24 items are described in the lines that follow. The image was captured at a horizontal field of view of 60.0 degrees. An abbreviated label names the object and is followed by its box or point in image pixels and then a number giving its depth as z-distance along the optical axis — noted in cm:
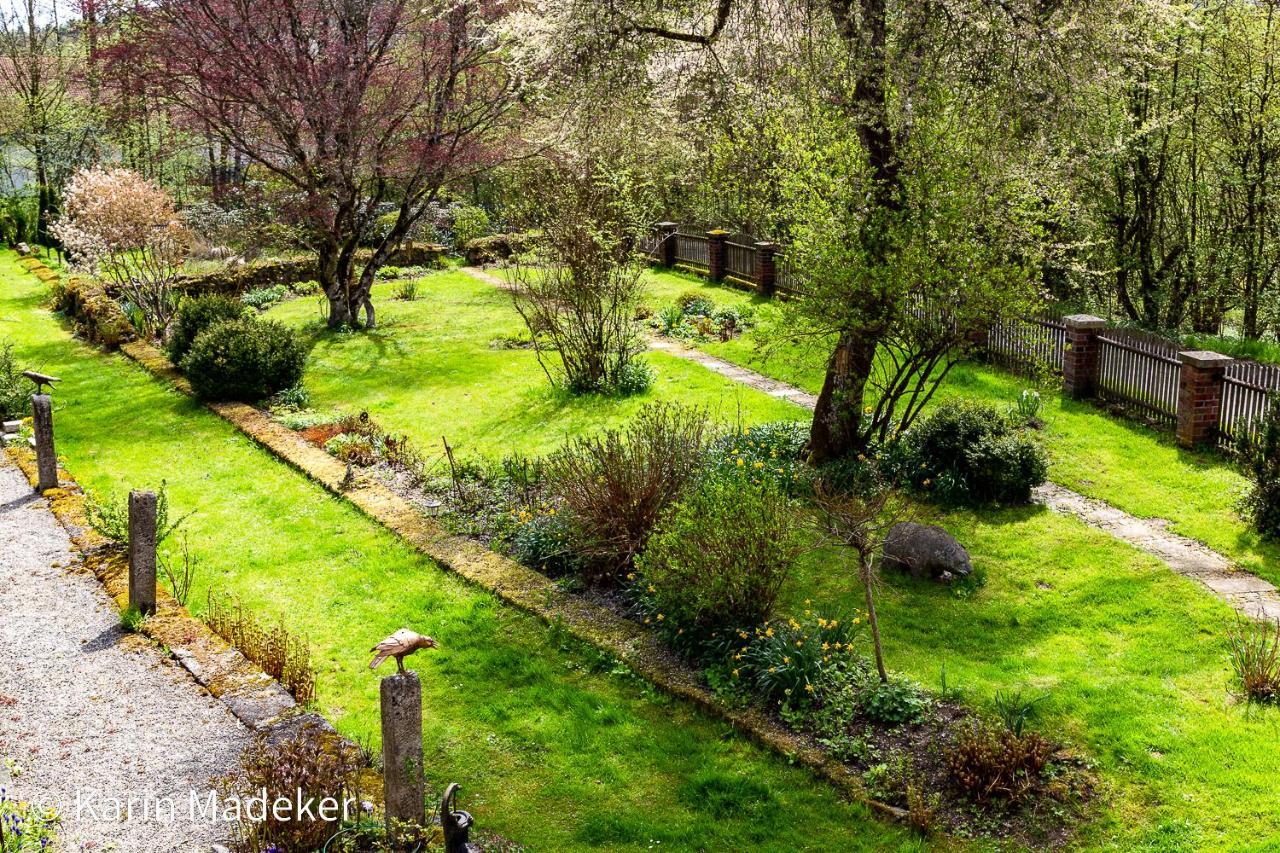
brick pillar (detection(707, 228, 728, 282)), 2373
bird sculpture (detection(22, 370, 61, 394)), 1252
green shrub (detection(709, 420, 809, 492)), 1107
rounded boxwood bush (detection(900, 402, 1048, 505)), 1109
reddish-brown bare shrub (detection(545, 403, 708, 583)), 938
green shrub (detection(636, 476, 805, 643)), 799
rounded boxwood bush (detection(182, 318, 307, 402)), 1545
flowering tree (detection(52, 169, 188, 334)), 1875
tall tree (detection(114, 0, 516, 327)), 1806
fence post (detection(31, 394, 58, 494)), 1168
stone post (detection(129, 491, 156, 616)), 864
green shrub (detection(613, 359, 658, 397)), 1551
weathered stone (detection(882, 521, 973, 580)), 952
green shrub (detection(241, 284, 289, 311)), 2317
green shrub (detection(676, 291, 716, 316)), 2041
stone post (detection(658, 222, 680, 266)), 2631
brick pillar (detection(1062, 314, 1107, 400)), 1438
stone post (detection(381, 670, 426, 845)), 580
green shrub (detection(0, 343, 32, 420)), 1466
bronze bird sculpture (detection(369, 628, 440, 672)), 586
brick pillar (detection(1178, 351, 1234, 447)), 1242
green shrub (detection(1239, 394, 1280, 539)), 1019
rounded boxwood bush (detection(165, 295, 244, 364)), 1700
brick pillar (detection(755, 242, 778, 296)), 2180
